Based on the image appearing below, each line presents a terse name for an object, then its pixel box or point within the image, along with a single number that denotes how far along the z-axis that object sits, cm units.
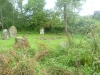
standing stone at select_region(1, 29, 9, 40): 1021
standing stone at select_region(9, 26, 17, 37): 1162
